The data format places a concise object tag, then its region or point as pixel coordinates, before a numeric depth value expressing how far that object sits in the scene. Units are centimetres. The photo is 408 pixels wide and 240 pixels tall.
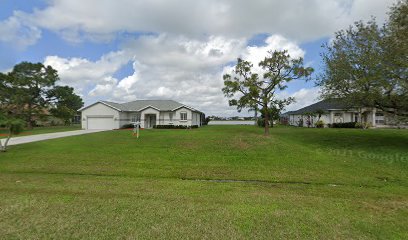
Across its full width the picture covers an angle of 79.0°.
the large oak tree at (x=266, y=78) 2131
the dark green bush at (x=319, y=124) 3475
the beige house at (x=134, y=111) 3491
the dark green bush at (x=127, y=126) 3653
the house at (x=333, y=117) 3381
